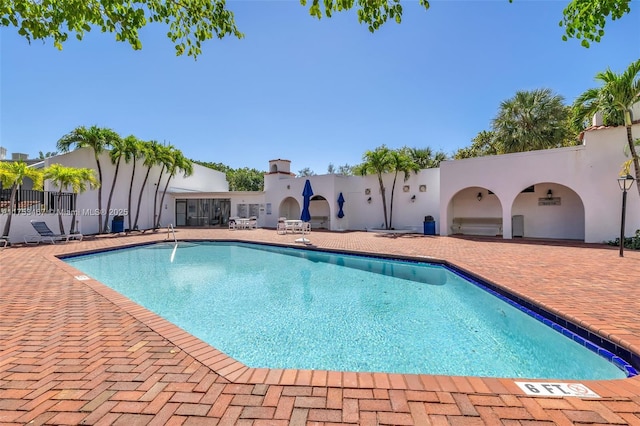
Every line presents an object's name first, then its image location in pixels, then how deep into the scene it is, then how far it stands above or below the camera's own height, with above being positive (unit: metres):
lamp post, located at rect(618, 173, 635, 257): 9.22 +1.06
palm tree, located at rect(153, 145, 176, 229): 20.62 +3.95
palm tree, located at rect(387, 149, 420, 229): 18.36 +3.12
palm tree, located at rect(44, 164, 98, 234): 14.88 +1.78
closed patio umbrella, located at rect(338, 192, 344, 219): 21.14 +0.72
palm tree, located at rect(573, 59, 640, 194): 10.02 +4.20
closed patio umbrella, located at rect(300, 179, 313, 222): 18.03 +0.96
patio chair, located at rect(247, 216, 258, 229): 21.69 -0.68
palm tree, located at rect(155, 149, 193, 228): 21.70 +3.60
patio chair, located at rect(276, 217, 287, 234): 18.49 -0.78
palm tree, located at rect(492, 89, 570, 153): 18.28 +5.93
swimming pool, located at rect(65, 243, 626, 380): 3.76 -1.82
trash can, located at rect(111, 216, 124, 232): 19.67 -0.73
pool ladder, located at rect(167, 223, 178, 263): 12.05 -1.62
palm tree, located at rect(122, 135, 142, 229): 18.88 +4.15
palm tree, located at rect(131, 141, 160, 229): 19.58 +3.90
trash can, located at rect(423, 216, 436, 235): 17.23 -0.62
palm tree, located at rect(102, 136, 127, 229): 18.47 +3.78
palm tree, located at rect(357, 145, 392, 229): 18.61 +3.24
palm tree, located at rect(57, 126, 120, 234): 16.72 +4.21
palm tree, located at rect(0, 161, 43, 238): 12.62 +1.56
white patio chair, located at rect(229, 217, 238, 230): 21.59 -0.78
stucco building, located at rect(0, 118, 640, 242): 12.14 +1.06
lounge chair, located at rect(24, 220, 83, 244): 14.33 -1.02
